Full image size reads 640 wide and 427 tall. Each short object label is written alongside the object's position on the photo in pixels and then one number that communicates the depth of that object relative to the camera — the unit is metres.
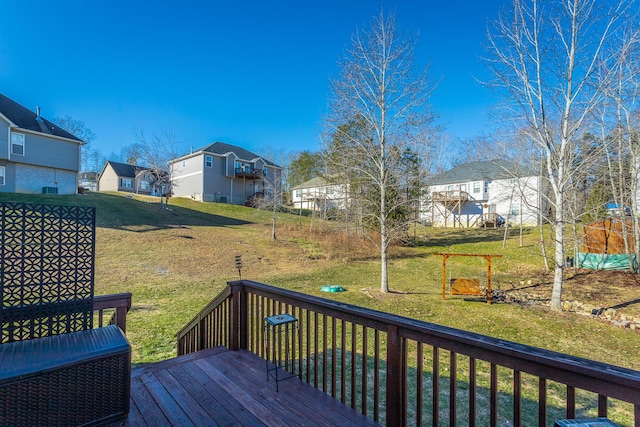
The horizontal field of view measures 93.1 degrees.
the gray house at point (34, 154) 17.09
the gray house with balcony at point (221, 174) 26.27
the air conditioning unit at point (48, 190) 18.61
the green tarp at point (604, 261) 11.12
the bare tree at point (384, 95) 9.27
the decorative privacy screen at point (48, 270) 2.16
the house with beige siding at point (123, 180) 32.53
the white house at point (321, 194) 17.33
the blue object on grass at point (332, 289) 8.91
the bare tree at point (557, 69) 7.54
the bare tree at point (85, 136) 30.31
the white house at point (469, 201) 23.81
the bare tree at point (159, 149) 19.86
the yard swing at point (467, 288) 8.33
